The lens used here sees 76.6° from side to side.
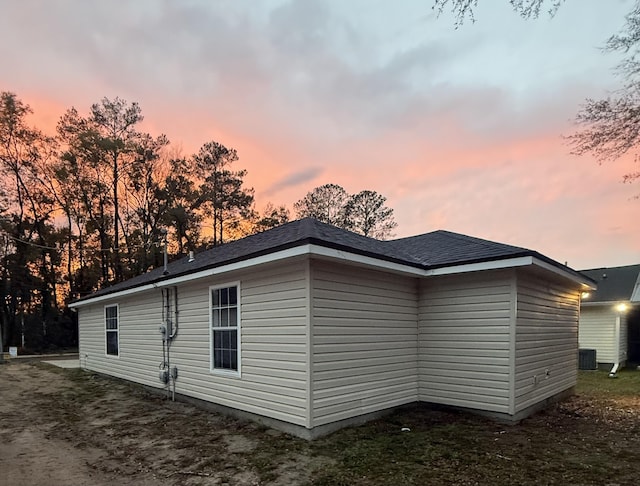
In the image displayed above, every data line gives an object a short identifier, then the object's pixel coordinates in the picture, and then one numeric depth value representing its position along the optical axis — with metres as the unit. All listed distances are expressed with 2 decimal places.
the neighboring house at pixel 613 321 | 13.36
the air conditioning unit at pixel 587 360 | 13.09
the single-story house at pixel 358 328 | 5.21
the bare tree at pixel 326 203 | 28.45
